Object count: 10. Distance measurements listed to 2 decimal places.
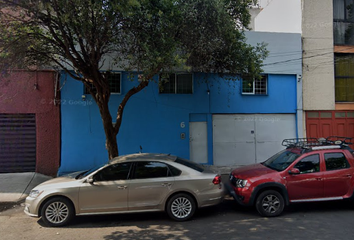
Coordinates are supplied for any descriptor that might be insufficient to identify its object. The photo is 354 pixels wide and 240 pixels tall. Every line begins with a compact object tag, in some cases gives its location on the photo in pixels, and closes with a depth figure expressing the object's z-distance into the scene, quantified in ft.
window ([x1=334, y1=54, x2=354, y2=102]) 38.42
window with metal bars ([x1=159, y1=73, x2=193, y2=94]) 35.19
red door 37.63
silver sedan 17.04
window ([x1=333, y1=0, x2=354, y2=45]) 38.73
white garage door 35.86
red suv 18.30
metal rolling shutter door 30.91
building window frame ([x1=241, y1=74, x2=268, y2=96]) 36.49
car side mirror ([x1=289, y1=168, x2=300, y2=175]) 18.40
